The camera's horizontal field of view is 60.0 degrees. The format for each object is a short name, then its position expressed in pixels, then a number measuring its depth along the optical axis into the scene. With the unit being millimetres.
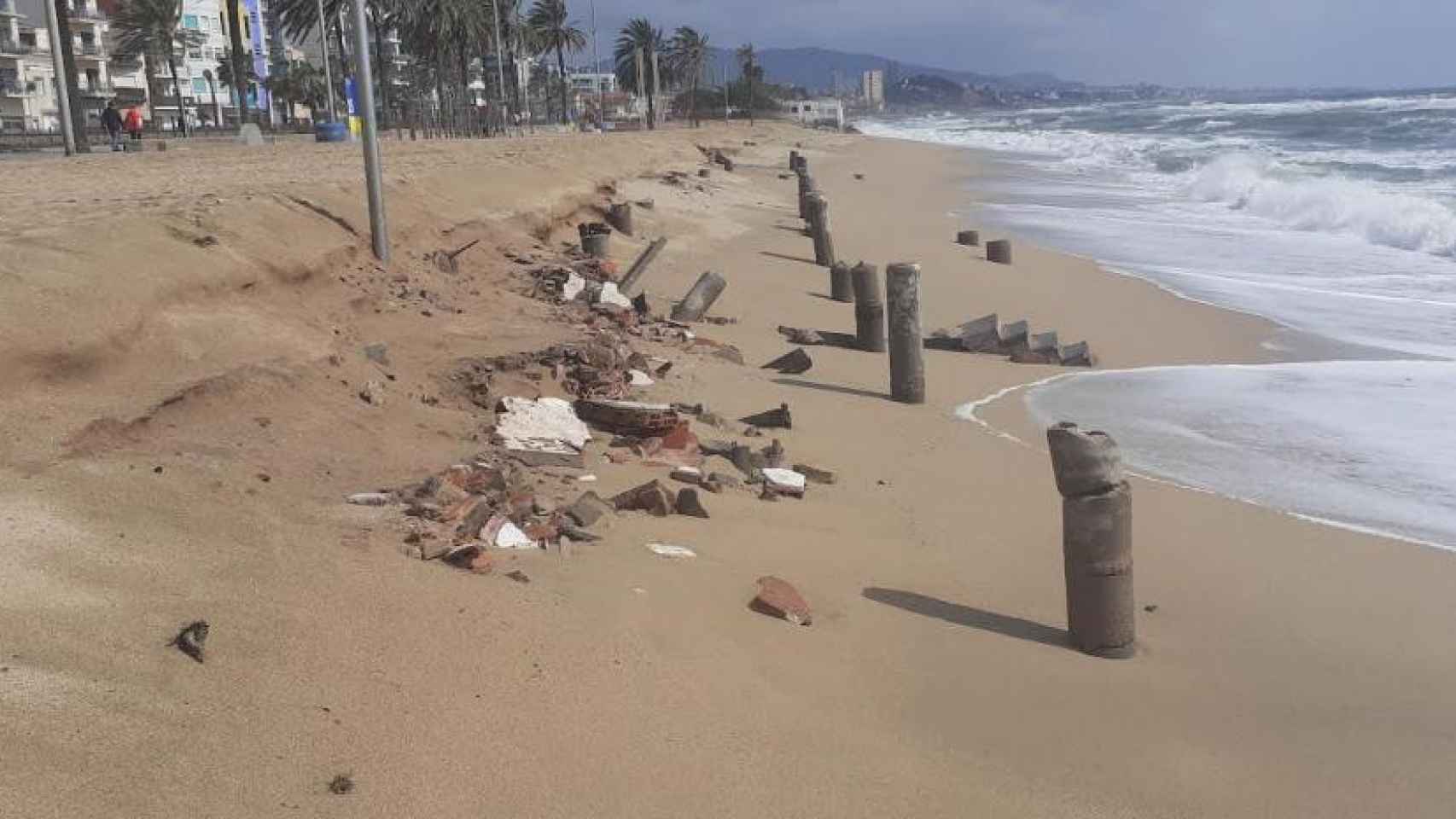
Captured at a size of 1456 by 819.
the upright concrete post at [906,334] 10609
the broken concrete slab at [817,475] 7996
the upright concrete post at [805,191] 24219
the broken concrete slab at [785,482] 7512
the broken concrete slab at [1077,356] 13000
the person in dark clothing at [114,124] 31125
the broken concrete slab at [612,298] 12420
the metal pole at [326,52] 43050
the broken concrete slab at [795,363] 11594
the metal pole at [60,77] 24234
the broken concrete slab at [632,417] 8047
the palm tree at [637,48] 103750
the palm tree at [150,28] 72812
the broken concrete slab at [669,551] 5996
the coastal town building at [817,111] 122500
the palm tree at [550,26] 84938
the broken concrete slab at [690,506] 6676
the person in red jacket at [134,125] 33312
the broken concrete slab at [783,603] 5535
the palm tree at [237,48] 39669
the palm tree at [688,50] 121062
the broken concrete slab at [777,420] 9266
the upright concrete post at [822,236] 19359
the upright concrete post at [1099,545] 5574
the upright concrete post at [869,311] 13062
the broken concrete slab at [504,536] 5602
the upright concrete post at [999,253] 20203
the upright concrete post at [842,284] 16516
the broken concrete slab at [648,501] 6586
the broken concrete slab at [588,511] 6070
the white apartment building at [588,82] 140800
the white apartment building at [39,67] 78250
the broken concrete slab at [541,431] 7262
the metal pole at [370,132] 10047
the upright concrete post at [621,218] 19000
